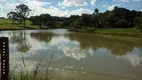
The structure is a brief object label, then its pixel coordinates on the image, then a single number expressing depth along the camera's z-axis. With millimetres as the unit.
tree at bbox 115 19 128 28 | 22244
